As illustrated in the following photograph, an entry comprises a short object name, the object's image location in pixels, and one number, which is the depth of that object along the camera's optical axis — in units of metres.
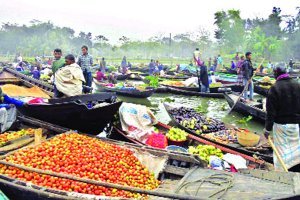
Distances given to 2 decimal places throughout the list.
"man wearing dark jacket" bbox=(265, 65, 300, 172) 4.86
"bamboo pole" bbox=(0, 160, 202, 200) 2.61
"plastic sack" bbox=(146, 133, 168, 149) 5.81
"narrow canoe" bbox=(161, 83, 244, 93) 16.25
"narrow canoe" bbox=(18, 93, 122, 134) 5.51
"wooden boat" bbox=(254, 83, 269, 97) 15.44
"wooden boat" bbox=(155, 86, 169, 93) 17.48
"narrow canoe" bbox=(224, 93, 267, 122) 10.00
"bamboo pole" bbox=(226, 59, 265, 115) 11.54
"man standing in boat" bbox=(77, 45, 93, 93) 10.52
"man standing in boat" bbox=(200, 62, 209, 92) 14.73
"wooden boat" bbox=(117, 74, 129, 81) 23.60
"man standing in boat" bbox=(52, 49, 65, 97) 7.33
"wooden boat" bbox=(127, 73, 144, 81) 24.25
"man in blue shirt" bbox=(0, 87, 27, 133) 5.22
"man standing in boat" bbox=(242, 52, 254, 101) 11.60
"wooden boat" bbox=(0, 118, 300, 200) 3.03
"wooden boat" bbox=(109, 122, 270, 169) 5.33
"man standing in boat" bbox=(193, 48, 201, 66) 15.25
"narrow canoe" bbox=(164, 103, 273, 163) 5.60
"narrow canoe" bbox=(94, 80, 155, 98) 14.72
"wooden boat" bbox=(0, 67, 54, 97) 8.40
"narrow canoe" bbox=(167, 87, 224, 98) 15.75
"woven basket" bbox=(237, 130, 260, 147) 6.11
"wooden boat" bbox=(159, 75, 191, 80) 22.62
